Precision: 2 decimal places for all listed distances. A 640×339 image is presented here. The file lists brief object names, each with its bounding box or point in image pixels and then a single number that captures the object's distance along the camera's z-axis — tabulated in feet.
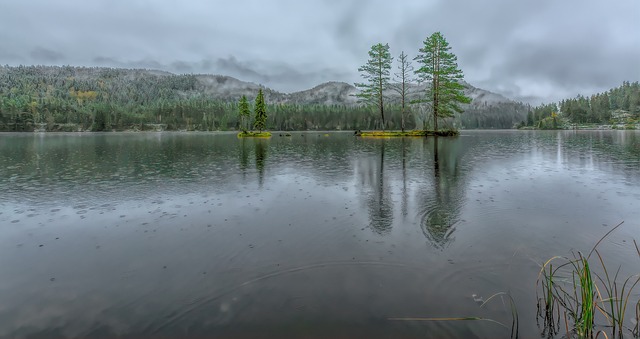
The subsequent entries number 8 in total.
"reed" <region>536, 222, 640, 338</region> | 13.88
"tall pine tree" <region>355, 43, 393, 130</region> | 198.08
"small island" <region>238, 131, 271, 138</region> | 278.26
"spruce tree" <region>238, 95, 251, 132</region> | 297.53
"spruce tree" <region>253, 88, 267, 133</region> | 289.12
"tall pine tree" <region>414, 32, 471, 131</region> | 175.94
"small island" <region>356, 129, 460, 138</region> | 196.34
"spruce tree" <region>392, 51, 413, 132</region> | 191.05
